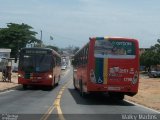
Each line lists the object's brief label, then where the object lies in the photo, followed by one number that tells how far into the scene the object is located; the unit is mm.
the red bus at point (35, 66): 37469
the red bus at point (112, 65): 24969
